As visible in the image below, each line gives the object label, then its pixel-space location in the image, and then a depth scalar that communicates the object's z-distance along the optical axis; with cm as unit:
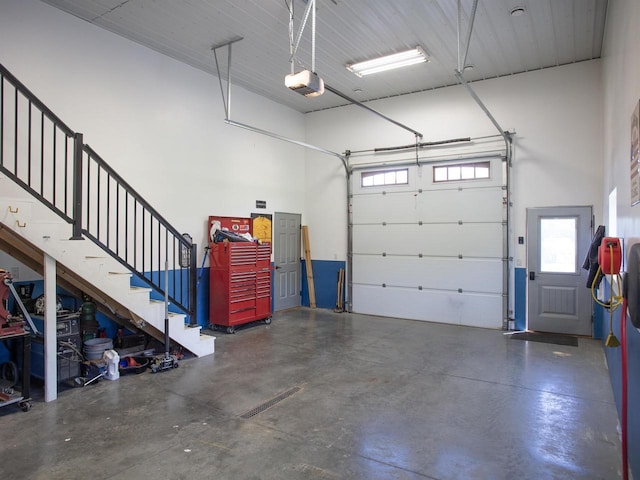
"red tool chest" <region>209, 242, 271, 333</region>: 624
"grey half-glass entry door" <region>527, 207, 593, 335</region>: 601
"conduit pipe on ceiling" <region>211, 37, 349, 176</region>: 553
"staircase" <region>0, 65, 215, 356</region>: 353
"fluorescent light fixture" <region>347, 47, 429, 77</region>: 585
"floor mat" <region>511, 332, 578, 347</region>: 573
